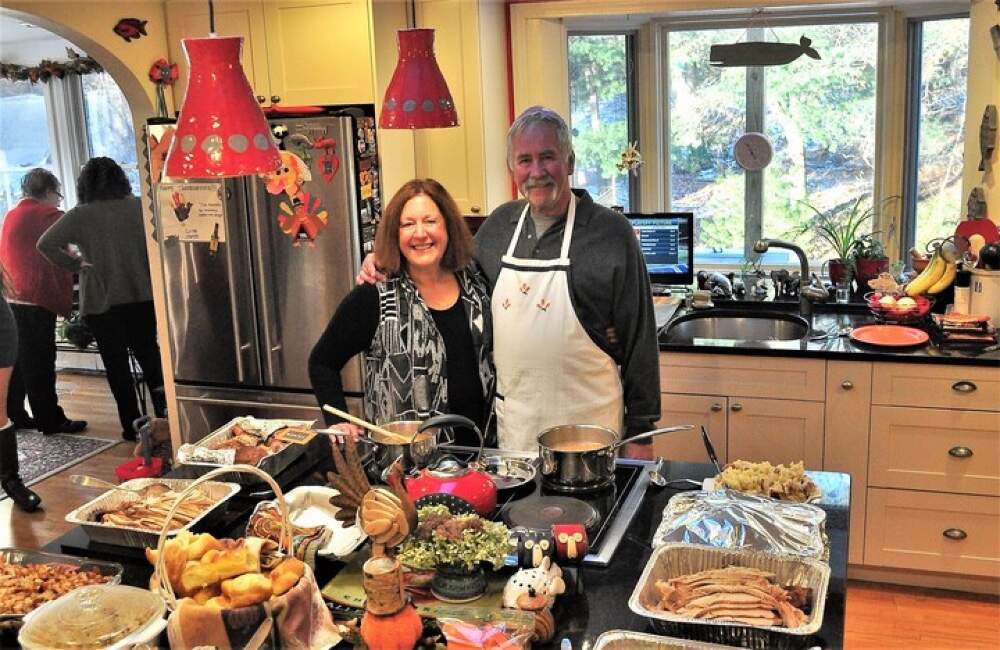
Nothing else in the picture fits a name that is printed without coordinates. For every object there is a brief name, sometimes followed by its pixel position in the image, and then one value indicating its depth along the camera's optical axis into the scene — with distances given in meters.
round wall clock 4.48
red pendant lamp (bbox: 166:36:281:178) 1.74
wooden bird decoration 1.52
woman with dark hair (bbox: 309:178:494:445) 2.40
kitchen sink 3.98
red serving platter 3.46
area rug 5.14
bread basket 1.43
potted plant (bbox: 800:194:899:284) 4.11
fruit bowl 3.64
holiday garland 6.65
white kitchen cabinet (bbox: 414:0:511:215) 3.96
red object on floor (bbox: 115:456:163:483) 3.15
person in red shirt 5.56
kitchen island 1.53
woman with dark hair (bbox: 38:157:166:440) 5.14
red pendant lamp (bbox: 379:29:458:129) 2.87
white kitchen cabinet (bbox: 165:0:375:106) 3.83
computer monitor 4.11
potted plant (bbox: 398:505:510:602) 1.57
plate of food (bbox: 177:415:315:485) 2.17
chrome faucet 3.79
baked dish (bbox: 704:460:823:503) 1.92
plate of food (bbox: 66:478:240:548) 1.88
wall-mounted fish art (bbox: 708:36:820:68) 3.81
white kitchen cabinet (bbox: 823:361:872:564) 3.43
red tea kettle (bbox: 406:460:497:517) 1.83
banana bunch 3.73
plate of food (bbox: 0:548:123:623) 1.64
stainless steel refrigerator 3.82
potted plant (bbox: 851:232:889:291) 4.07
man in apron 2.51
